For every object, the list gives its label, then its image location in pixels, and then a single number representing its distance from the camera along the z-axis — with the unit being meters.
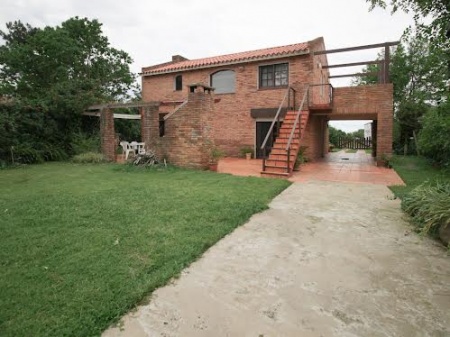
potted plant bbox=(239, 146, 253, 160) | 13.83
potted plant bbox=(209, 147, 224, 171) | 9.88
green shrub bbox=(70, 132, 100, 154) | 13.30
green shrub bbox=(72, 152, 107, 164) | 11.97
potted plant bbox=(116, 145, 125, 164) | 12.61
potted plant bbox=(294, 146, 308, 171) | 9.91
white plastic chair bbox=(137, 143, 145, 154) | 13.38
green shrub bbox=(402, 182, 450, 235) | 3.70
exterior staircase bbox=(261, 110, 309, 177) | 8.96
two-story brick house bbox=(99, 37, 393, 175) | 9.76
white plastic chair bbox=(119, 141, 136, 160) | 13.30
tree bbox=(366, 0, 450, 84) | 3.63
